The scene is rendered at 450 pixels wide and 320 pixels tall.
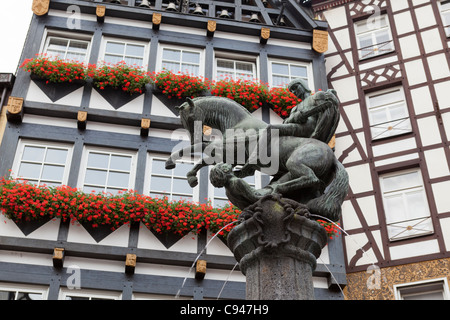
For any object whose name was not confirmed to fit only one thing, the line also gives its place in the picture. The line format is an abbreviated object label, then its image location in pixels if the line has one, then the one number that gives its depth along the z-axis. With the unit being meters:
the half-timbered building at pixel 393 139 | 12.17
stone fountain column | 4.64
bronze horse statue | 5.13
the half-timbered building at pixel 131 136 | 10.94
